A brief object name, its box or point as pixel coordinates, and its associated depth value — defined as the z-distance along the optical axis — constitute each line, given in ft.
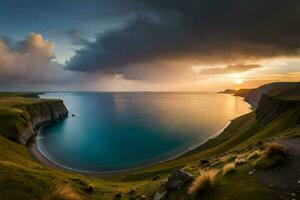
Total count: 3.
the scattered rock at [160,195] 37.61
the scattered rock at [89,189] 56.93
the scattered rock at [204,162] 73.95
